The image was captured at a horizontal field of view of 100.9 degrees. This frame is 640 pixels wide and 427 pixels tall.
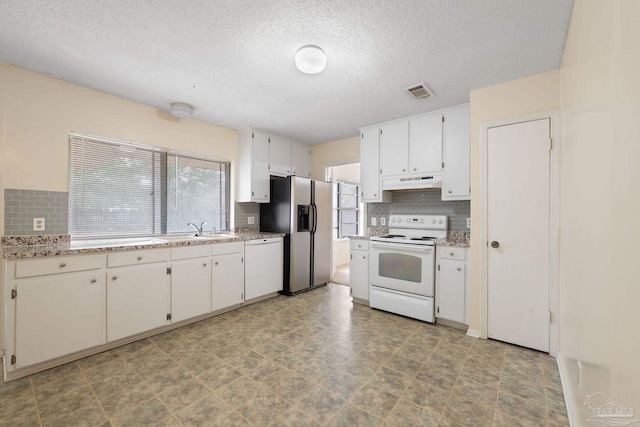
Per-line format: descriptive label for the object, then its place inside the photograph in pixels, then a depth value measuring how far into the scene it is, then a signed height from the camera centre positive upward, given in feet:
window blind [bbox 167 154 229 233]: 11.18 +0.92
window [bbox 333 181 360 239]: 18.95 +0.34
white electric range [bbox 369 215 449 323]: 9.64 -2.09
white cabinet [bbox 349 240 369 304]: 11.66 -2.57
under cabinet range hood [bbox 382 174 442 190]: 10.35 +1.31
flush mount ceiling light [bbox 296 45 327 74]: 6.48 +3.84
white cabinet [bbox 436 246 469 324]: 9.04 -2.43
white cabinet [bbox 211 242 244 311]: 10.19 -2.49
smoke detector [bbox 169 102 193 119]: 9.89 +3.93
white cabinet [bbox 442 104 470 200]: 9.80 +2.25
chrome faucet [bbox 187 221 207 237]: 11.48 -0.65
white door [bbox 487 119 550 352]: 7.56 -0.56
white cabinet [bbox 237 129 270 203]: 12.75 +2.30
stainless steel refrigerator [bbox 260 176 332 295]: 12.91 -0.59
